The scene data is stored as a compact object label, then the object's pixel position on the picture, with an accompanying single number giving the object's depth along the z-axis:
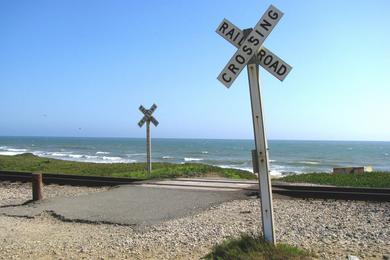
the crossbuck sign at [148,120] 15.85
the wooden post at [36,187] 10.94
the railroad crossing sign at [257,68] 5.04
